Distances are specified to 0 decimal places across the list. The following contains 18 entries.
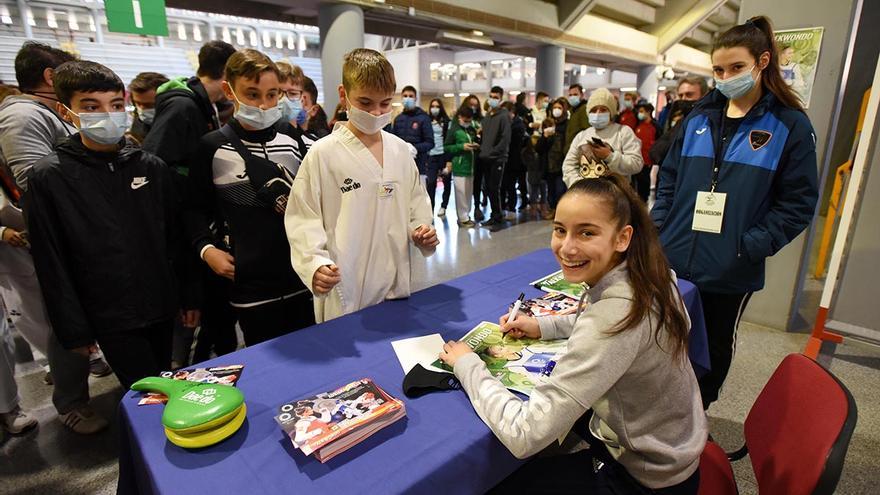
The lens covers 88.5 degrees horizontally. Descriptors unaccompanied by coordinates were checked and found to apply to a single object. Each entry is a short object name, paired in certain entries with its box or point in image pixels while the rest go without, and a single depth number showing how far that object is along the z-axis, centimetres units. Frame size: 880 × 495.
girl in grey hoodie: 94
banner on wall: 280
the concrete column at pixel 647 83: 1289
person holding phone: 348
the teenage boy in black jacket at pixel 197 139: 187
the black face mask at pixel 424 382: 113
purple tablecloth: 87
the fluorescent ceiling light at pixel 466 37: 747
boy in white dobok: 146
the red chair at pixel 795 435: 88
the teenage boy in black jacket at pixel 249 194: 166
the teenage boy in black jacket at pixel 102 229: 156
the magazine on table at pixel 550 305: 157
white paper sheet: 127
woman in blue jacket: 172
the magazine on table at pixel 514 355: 120
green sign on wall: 258
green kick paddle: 93
